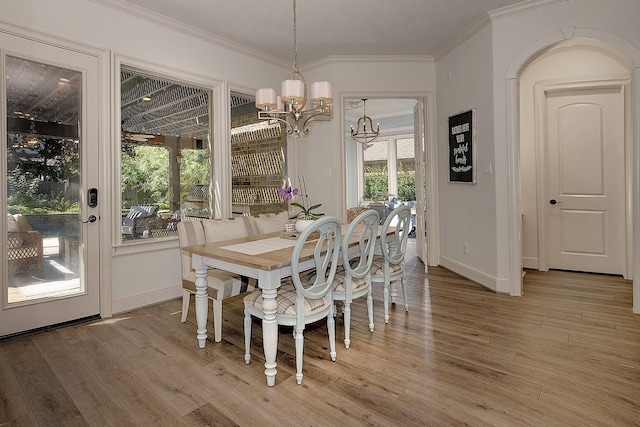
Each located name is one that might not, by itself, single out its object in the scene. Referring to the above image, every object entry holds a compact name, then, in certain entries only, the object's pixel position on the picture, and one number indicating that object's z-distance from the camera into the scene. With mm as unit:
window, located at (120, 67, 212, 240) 3350
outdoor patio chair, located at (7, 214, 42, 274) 2678
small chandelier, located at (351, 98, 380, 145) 7387
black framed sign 3947
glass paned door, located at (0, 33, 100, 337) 2670
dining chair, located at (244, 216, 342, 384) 1978
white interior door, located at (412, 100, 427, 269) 4926
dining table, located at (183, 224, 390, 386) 1985
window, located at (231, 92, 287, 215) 4316
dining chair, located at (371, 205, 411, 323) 2785
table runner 2340
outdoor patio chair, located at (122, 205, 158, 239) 3334
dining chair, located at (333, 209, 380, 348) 2338
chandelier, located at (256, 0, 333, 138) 2461
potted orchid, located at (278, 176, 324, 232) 2794
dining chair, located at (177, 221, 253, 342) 2564
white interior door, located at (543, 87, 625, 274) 4105
